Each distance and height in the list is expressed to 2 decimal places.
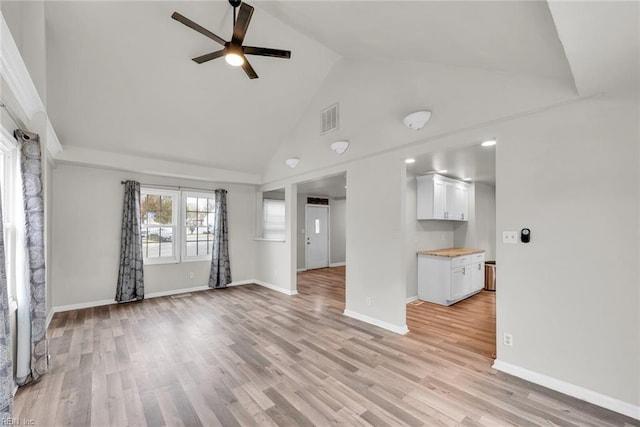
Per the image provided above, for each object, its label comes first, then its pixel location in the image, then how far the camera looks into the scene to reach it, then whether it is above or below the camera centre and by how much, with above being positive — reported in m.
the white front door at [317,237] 8.57 -0.74
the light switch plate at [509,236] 2.51 -0.22
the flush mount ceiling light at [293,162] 5.02 +0.93
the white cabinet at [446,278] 4.66 -1.14
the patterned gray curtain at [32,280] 2.41 -0.58
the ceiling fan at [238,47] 2.30 +1.56
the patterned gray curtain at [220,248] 5.87 -0.72
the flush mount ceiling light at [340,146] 4.02 +0.96
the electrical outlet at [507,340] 2.54 -1.17
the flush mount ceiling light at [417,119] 3.00 +1.01
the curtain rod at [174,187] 5.23 +0.53
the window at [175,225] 5.31 -0.22
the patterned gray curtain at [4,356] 1.56 -0.83
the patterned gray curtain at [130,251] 4.84 -0.64
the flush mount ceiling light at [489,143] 2.71 +0.69
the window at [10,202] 2.42 +0.11
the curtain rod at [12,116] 1.98 +0.78
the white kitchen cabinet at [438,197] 4.90 +0.27
